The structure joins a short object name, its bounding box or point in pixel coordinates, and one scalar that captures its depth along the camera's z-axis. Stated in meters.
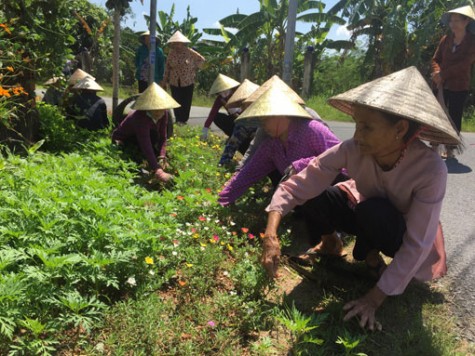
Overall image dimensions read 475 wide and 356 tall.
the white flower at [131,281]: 2.14
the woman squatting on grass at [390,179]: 1.96
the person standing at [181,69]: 7.20
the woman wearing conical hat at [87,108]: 5.11
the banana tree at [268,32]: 16.36
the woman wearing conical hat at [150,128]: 3.97
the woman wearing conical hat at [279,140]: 2.91
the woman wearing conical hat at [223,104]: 5.32
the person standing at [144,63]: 6.84
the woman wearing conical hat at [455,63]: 4.88
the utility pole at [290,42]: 6.27
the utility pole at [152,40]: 5.43
